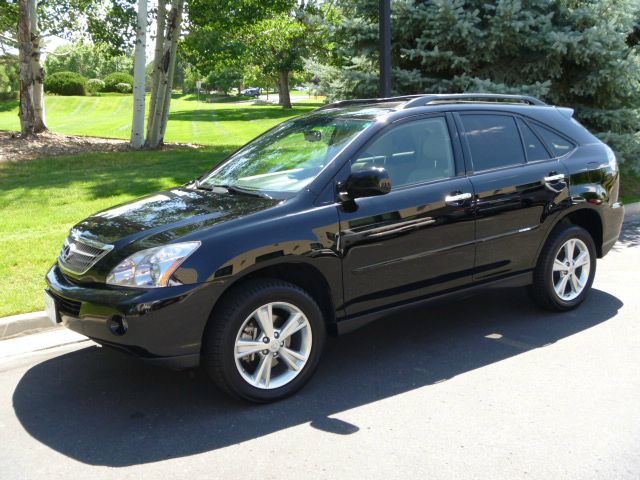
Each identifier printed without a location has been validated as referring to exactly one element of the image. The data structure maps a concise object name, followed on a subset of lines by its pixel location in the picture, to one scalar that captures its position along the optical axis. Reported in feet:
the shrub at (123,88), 213.25
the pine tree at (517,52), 32.91
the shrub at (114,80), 215.72
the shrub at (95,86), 200.95
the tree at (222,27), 53.78
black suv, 12.66
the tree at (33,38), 57.05
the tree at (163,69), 52.80
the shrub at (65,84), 184.85
